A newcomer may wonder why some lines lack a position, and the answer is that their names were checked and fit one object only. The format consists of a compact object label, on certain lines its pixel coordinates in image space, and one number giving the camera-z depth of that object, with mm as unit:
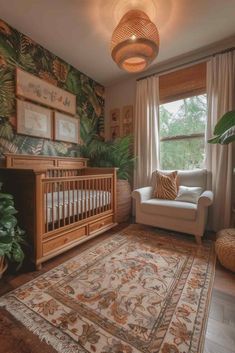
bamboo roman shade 2607
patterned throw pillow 2539
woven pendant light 1549
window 2748
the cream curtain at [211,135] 2330
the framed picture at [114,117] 3471
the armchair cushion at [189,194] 2291
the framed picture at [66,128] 2651
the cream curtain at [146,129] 2963
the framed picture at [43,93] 2187
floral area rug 918
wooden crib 1553
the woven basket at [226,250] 1484
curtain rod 2354
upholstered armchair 2041
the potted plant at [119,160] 2896
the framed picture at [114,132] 3494
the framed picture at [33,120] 2186
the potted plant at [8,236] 1306
